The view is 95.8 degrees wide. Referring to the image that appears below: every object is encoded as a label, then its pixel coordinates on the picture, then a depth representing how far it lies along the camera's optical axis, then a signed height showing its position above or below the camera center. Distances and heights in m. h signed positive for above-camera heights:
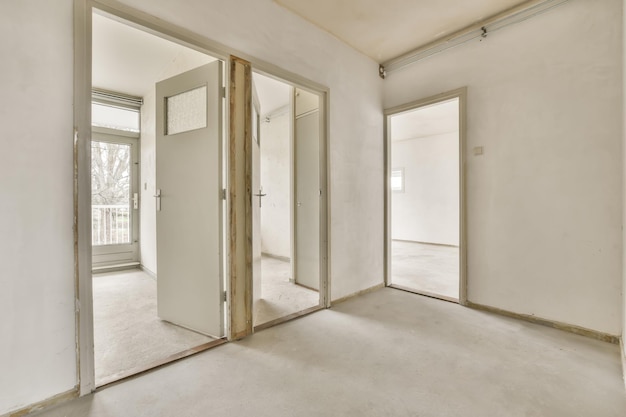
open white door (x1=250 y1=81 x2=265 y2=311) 2.71 +0.05
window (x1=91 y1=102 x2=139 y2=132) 4.54 +1.51
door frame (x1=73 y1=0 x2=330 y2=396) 1.53 +0.16
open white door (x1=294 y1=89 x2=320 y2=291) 3.49 +0.21
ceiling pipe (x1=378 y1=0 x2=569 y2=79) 2.44 +1.71
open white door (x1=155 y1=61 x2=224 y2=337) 2.19 +0.05
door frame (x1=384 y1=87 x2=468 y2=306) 2.90 +0.24
